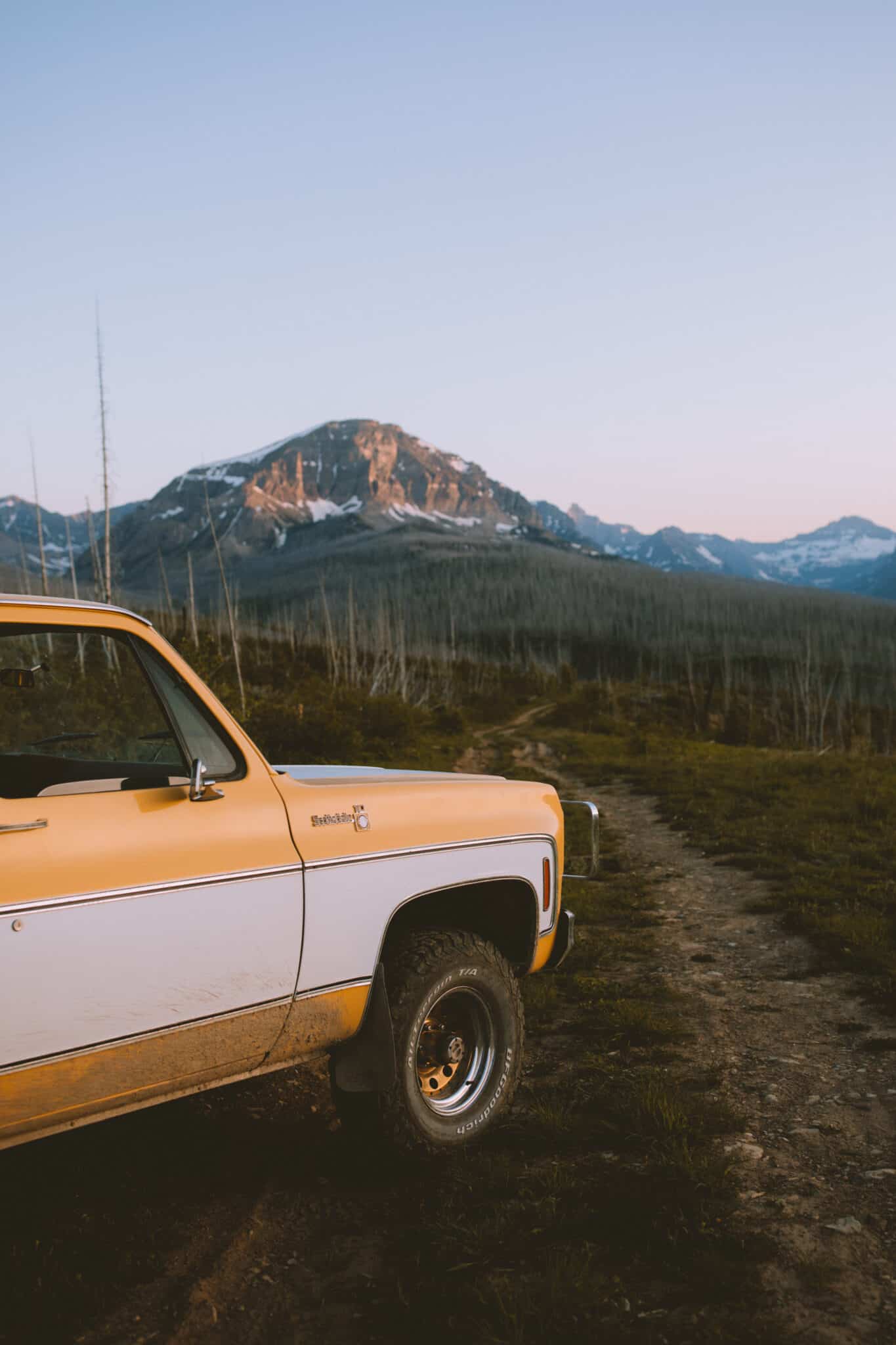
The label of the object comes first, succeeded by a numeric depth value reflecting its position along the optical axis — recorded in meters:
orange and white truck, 2.94
